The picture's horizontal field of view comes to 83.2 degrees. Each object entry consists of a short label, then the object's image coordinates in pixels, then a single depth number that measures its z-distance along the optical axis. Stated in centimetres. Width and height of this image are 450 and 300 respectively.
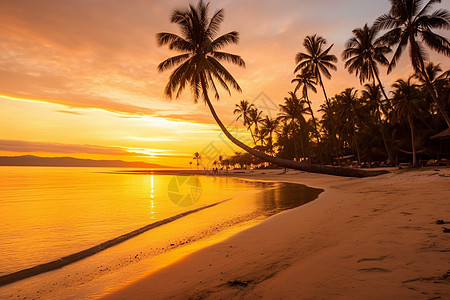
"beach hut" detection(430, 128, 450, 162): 3357
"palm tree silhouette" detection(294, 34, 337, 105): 3531
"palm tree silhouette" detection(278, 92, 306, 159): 4903
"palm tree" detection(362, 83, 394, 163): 3815
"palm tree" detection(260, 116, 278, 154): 6731
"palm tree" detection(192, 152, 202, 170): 17001
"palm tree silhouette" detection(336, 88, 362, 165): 4262
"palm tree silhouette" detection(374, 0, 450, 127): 1981
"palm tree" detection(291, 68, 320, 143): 3988
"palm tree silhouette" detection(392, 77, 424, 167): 3084
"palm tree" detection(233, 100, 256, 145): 6358
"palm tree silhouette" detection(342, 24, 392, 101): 3082
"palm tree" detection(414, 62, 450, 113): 3405
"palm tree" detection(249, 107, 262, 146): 6558
